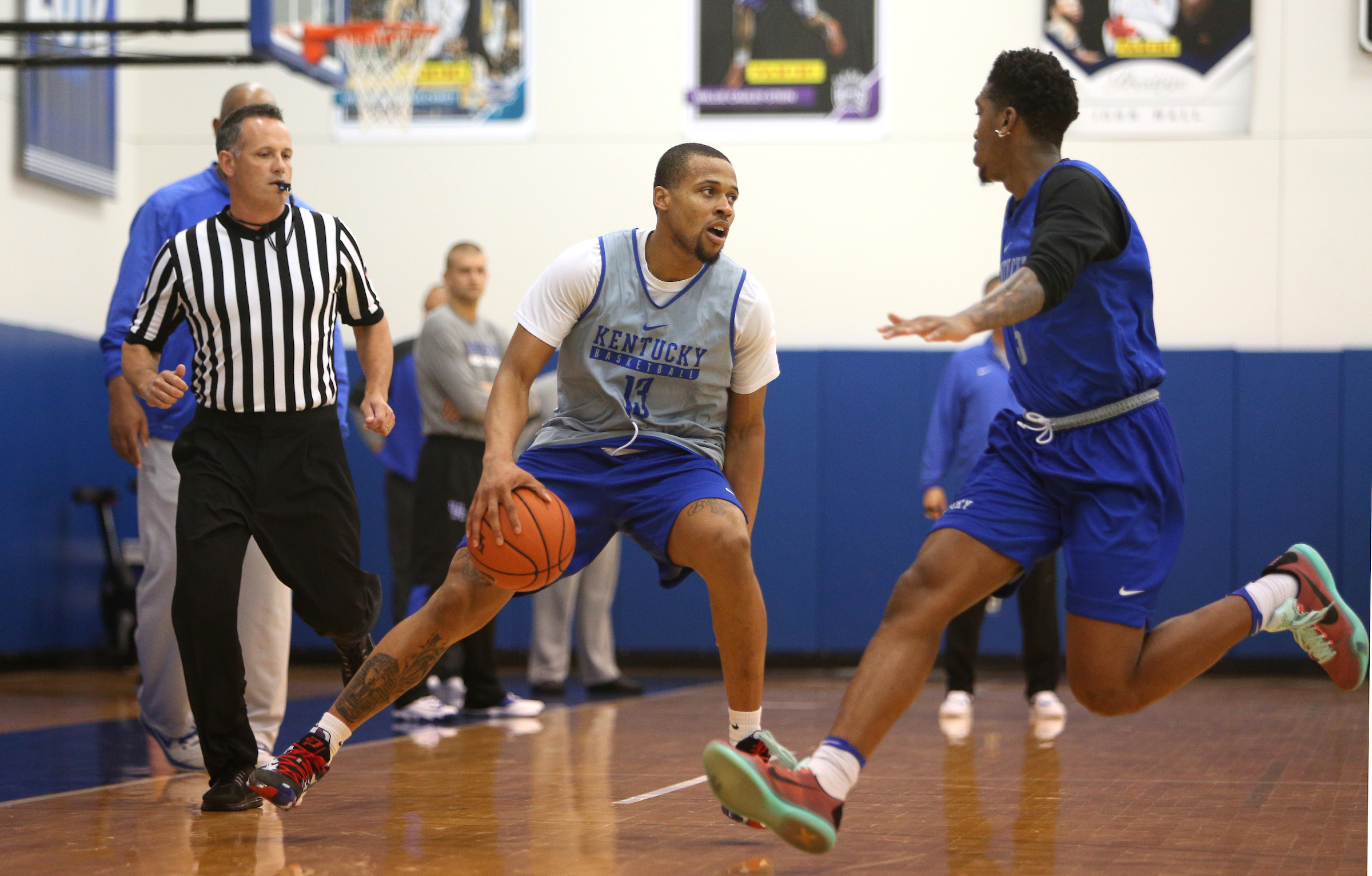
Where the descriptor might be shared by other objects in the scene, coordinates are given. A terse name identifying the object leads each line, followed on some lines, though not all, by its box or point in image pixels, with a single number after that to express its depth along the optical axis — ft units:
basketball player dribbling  24.29
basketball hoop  53.06
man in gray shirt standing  43.55
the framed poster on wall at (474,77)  68.03
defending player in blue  21.48
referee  25.86
